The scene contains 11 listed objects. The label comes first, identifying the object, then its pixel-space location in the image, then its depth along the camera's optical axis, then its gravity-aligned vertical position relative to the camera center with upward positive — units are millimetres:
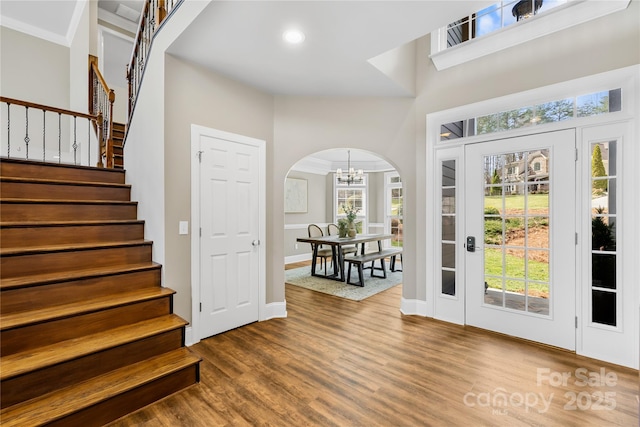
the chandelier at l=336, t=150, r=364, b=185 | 7102 +943
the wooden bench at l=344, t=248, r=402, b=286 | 5168 -819
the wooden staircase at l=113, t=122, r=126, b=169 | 4282 +1025
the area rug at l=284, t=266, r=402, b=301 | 4746 -1274
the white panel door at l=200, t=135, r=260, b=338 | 3080 -243
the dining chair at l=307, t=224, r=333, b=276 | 6039 -534
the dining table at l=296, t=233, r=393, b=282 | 5399 -554
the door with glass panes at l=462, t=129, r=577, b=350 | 2783 -243
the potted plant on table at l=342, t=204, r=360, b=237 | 5866 -246
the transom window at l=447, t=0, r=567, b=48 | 2965 +2112
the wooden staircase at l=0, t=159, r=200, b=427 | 1774 -697
